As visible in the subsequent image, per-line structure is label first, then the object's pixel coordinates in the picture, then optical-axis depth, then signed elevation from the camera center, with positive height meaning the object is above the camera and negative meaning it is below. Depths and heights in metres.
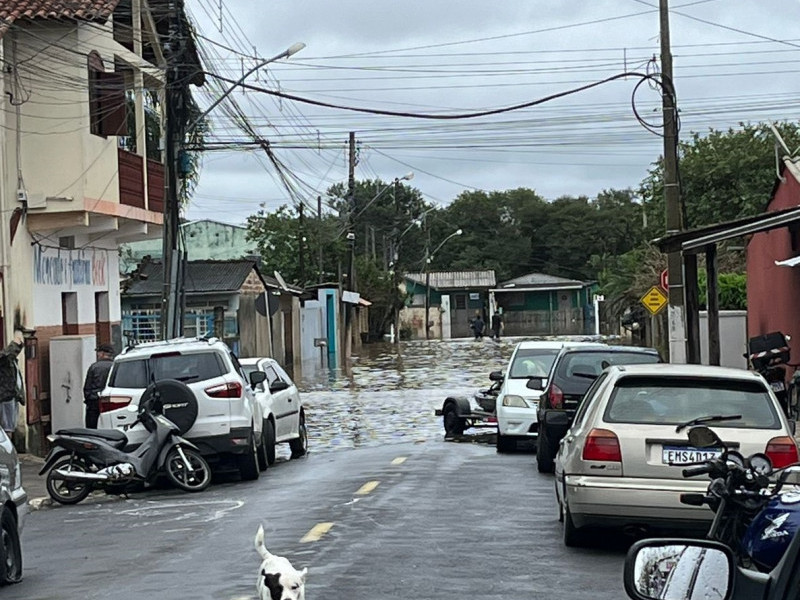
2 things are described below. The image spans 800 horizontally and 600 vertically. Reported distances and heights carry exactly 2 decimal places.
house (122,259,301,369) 47.78 +0.97
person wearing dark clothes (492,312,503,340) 81.50 -0.24
